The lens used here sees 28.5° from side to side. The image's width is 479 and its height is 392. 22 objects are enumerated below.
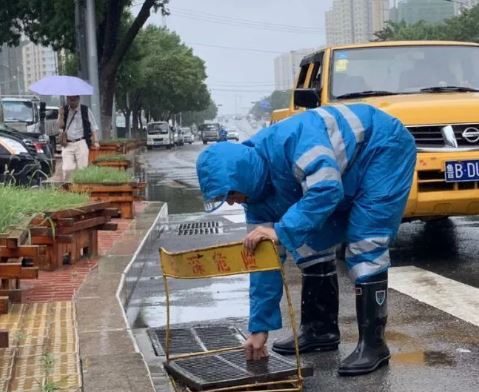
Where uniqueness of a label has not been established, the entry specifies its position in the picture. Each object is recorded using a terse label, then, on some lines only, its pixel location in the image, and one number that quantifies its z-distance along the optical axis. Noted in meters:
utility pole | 22.14
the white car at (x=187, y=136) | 78.31
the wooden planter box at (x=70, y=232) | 7.21
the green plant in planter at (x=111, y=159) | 15.49
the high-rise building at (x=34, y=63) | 126.38
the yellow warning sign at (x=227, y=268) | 4.15
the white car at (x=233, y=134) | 64.10
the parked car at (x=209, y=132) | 73.38
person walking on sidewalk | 12.82
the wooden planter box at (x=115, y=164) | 14.96
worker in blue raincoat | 4.25
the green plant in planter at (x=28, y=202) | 6.55
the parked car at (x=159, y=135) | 59.06
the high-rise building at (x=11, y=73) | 100.70
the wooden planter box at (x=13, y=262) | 5.63
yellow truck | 7.64
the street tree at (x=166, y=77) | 70.62
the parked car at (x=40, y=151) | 16.28
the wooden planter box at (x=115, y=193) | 11.12
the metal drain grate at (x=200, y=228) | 11.06
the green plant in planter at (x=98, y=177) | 11.21
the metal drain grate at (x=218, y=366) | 4.32
